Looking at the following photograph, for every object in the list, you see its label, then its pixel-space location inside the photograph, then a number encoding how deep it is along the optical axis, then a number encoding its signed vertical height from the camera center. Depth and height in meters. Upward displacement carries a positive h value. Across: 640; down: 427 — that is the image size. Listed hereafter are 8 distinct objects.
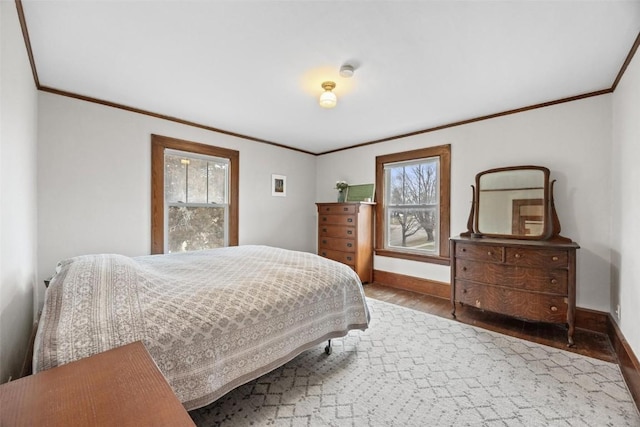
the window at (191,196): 3.33 +0.20
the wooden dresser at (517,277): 2.43 -0.65
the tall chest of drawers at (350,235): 4.21 -0.39
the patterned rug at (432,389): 1.58 -1.21
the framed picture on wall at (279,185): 4.64 +0.45
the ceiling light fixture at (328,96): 2.45 +1.06
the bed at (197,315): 1.14 -0.53
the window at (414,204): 3.76 +0.12
